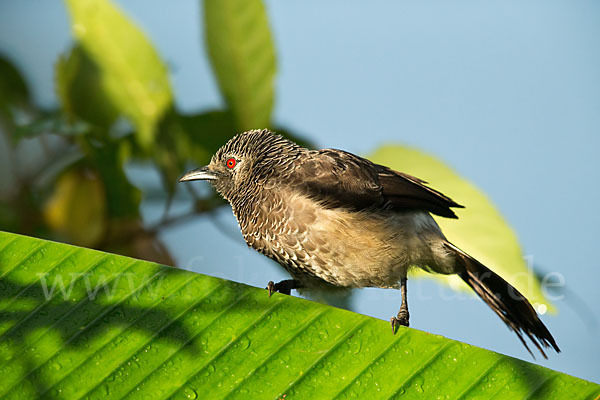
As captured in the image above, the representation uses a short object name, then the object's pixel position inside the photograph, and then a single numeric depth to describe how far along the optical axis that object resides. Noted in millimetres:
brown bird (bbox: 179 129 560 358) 4910
